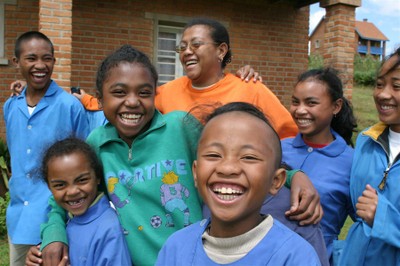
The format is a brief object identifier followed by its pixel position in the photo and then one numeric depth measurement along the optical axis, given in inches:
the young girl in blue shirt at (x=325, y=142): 96.6
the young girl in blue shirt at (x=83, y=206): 78.1
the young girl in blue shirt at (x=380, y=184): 83.0
